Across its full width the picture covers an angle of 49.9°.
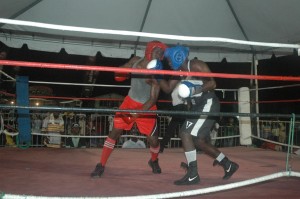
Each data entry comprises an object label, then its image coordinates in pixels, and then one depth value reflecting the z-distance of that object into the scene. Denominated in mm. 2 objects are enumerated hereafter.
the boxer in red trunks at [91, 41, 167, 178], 2631
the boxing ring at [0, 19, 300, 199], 1814
